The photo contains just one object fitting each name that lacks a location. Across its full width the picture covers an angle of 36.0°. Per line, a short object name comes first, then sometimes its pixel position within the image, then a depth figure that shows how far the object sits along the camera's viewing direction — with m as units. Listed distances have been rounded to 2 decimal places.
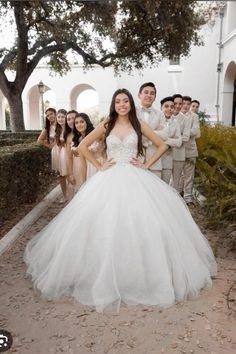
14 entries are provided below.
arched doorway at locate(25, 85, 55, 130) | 32.09
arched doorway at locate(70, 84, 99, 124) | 29.64
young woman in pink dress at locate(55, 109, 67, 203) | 6.42
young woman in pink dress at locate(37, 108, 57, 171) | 6.95
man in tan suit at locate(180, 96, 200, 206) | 6.70
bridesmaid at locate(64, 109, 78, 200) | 6.02
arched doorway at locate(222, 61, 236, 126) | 22.62
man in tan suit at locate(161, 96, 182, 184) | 5.89
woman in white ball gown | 3.32
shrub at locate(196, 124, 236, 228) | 4.79
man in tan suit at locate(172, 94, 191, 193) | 6.52
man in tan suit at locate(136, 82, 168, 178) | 4.86
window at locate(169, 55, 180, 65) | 15.56
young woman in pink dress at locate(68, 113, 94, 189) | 5.69
